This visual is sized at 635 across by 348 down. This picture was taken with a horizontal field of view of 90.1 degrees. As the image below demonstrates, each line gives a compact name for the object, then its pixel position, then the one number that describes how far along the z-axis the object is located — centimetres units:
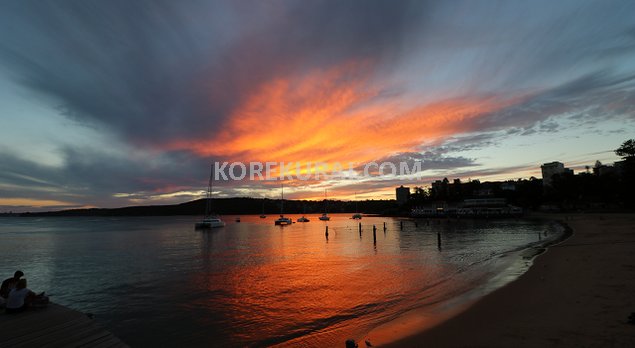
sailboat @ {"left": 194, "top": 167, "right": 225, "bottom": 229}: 10925
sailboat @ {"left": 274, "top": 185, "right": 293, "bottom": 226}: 13764
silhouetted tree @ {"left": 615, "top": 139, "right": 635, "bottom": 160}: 6388
